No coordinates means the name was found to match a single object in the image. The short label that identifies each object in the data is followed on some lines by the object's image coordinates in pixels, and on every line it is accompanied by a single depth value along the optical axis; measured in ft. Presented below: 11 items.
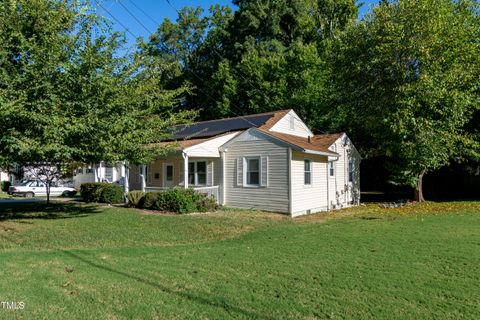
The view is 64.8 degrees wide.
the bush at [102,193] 62.85
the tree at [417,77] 62.44
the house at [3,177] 125.68
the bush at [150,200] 52.19
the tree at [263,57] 94.73
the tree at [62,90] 29.78
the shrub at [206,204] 49.86
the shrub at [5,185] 103.72
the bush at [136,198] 54.19
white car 87.97
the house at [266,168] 50.80
